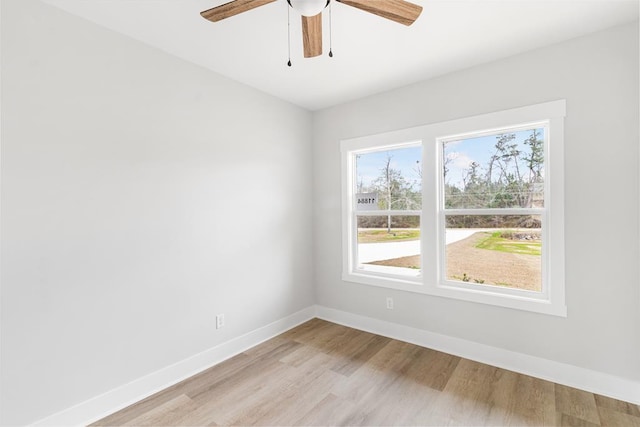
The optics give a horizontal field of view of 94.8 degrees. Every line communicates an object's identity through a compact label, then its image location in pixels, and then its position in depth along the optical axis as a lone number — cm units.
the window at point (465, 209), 236
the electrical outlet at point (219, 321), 265
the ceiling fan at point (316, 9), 141
